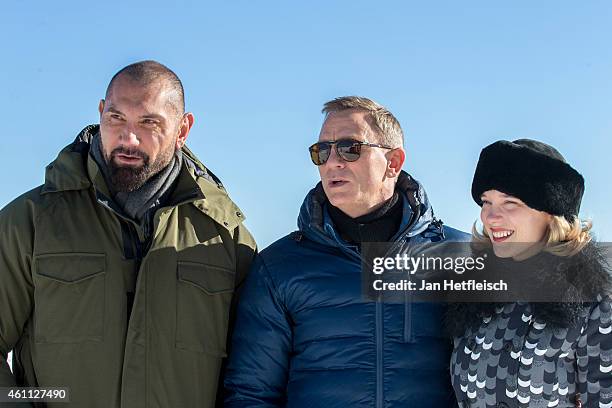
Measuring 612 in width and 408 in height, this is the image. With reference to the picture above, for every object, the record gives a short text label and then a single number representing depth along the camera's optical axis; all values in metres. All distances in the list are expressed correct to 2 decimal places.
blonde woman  2.76
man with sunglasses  3.31
